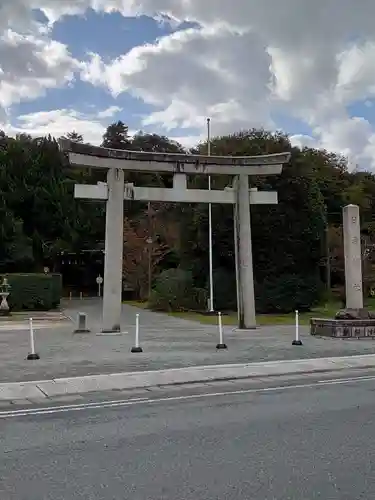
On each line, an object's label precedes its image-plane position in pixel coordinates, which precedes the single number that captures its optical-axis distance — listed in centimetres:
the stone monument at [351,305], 1803
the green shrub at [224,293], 3847
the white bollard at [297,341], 1606
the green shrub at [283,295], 3803
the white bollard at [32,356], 1351
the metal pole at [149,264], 4919
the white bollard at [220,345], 1527
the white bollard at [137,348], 1469
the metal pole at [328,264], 4430
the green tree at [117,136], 7538
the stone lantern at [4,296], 3425
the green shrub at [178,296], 3794
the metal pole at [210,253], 3472
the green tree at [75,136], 7856
